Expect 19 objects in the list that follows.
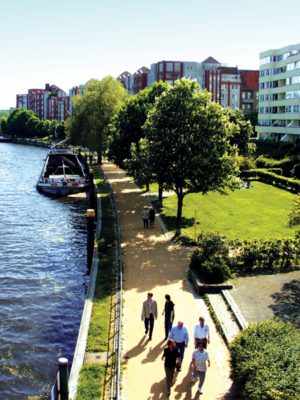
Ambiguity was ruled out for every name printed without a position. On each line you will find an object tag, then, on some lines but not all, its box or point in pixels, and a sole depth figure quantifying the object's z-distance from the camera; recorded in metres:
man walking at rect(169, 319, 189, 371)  12.65
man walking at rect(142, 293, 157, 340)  14.42
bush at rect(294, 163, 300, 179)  49.64
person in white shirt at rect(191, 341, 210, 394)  11.69
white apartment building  69.25
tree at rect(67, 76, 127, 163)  65.94
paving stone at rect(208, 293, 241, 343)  15.01
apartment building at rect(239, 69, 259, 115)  133.00
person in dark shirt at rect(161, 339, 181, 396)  11.59
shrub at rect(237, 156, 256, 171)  53.47
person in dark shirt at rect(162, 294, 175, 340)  14.34
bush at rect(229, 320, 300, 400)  10.03
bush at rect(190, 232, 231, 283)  18.98
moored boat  53.12
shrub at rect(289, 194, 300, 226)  20.21
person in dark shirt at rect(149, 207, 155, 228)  29.50
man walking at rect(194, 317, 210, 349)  13.07
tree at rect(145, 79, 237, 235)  26.61
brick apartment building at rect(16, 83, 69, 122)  196.25
